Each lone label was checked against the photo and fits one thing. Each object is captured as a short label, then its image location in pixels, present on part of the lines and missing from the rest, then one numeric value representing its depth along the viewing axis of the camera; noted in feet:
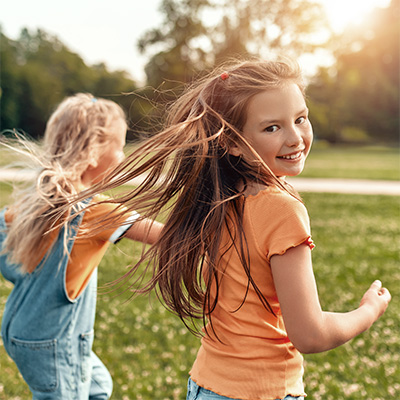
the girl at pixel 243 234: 5.28
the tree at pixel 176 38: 139.44
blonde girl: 8.27
